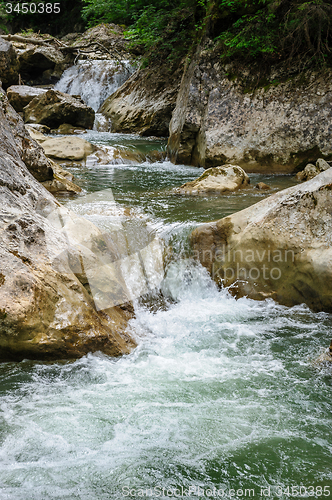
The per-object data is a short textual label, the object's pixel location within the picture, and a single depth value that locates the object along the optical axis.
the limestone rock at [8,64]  14.19
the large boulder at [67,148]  9.09
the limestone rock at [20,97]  13.98
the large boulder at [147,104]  13.27
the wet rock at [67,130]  12.97
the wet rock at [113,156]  9.50
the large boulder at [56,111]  12.98
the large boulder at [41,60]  18.27
